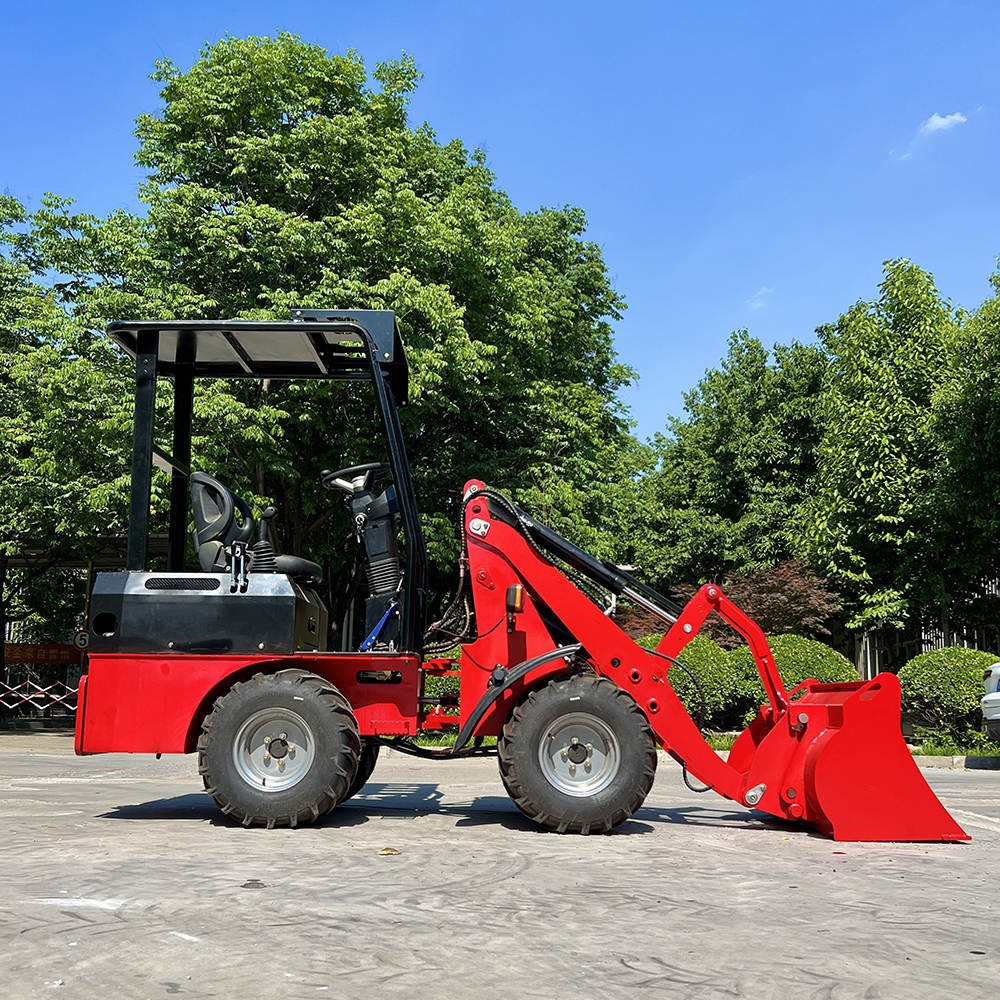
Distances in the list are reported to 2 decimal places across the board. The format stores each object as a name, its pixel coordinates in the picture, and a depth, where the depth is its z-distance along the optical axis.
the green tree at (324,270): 20.97
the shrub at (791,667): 17.39
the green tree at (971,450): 24.17
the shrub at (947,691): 16.14
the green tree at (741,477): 37.31
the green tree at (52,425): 19.75
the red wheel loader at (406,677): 7.00
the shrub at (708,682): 17.06
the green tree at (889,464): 27.31
